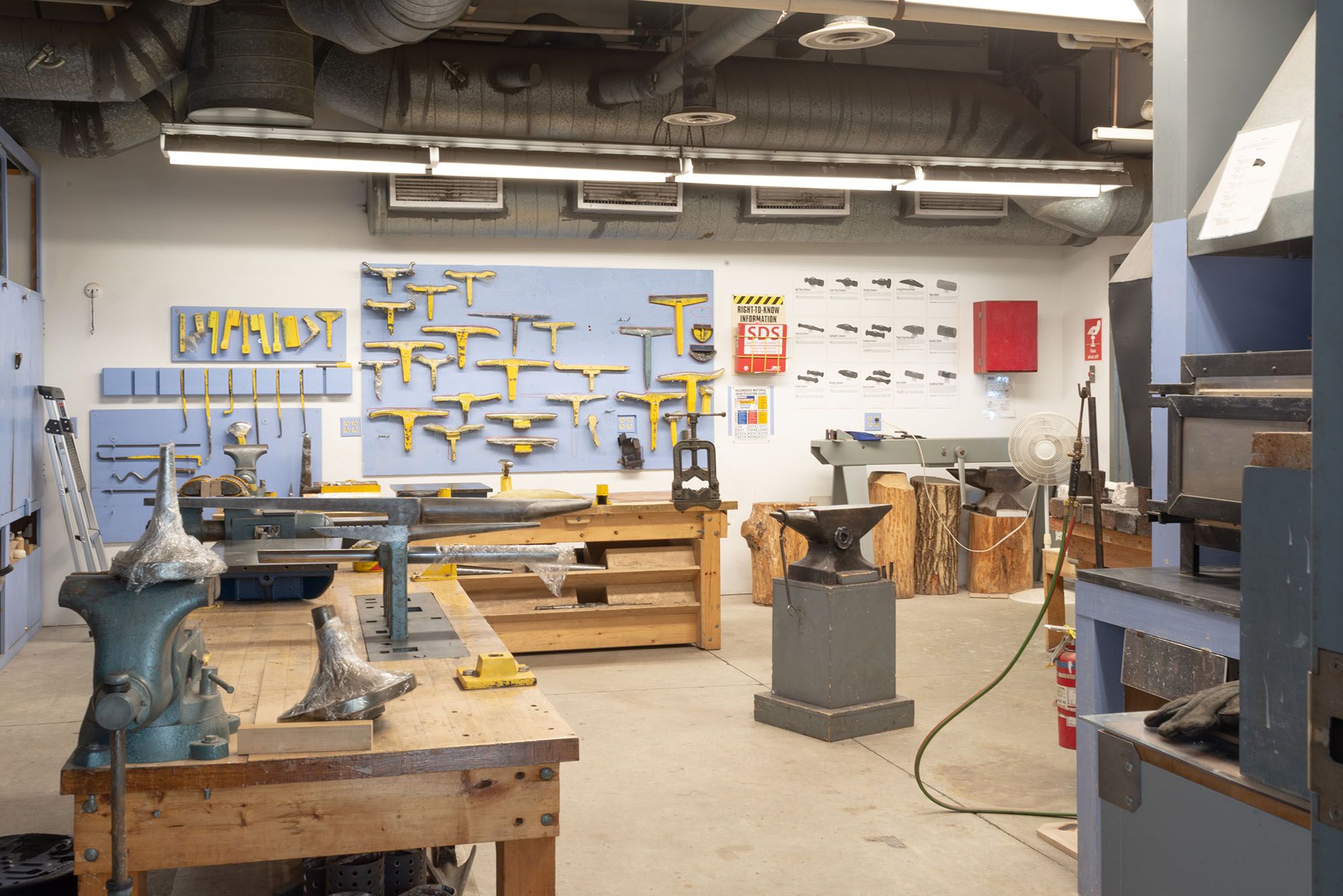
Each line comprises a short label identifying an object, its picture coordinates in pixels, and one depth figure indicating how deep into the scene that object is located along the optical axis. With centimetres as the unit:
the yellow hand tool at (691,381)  762
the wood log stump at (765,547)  743
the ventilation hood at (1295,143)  265
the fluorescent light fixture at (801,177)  629
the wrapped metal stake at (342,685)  193
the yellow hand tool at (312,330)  703
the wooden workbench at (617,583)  595
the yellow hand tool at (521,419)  732
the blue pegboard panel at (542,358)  716
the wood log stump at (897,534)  766
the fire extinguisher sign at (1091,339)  810
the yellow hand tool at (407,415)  711
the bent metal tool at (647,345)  756
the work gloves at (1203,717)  162
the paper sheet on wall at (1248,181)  273
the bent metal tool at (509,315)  730
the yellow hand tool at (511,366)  726
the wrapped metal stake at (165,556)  176
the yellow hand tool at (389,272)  711
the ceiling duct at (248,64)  521
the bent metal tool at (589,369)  742
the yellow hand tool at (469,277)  723
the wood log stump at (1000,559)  782
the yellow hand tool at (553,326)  736
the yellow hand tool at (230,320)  691
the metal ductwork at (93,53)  507
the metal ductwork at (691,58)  501
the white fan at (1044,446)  563
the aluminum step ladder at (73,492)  624
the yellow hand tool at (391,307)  709
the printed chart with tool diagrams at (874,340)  796
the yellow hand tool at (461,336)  721
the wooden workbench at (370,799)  180
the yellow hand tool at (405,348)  712
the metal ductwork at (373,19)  421
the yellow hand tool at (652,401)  753
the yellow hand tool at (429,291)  717
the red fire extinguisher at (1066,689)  373
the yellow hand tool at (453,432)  717
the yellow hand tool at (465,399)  721
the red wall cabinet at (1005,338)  818
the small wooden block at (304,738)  184
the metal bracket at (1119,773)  166
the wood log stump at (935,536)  781
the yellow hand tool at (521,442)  729
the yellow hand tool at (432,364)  717
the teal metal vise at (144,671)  173
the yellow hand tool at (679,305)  764
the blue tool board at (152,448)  675
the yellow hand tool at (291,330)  700
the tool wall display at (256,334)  688
